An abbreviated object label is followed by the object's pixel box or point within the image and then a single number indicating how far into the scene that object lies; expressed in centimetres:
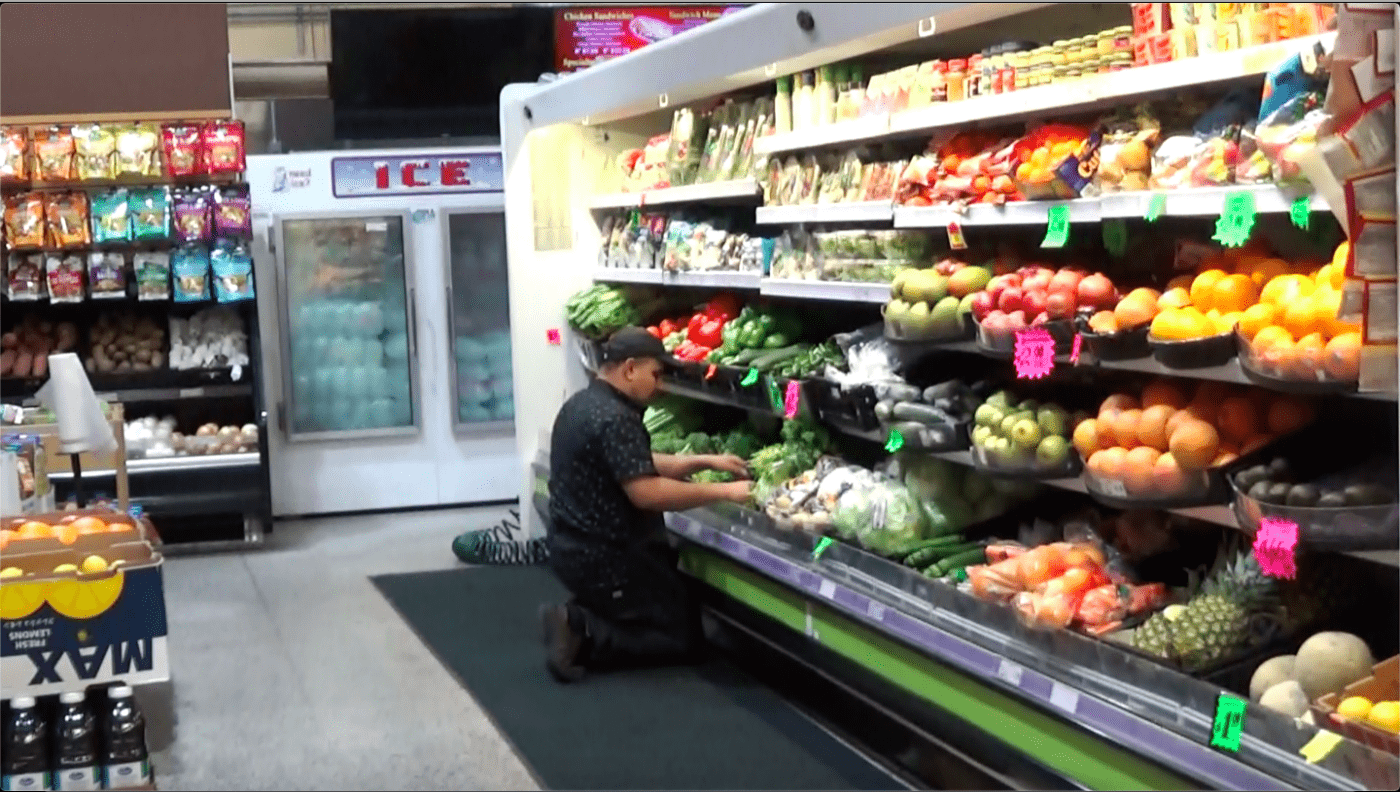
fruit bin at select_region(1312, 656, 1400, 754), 326
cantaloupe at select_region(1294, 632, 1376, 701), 351
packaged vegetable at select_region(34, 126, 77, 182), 909
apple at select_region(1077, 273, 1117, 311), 422
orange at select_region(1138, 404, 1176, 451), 393
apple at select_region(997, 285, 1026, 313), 445
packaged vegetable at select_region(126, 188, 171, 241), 922
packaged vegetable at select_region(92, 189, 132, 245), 916
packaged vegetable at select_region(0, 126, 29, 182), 909
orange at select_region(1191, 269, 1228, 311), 381
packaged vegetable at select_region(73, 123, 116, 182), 914
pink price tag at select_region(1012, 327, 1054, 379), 422
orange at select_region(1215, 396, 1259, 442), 382
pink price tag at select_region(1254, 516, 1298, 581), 334
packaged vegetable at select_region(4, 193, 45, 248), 901
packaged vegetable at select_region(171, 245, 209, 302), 929
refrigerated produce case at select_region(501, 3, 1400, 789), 349
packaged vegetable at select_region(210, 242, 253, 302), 931
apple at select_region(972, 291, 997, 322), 457
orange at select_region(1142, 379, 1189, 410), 405
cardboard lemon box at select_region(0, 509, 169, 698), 402
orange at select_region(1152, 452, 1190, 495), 379
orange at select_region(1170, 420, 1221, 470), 373
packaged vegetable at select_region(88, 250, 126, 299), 920
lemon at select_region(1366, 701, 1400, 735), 316
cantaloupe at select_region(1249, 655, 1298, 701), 356
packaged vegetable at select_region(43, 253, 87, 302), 912
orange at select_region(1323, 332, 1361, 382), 317
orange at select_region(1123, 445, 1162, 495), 388
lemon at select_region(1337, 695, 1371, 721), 322
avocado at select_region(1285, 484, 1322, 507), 334
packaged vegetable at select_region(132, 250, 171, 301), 930
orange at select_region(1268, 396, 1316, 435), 376
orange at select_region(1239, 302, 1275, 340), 350
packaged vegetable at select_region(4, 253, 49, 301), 910
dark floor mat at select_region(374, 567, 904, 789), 514
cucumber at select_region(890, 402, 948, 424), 487
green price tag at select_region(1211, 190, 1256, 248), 348
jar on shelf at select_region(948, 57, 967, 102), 481
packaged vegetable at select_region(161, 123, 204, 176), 929
